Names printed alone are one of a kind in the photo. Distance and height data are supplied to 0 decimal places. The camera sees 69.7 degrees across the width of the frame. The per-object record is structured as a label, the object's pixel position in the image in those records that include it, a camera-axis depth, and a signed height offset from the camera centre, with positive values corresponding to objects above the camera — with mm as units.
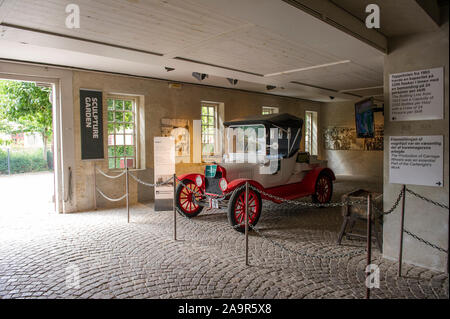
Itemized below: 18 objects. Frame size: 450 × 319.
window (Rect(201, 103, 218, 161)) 9586 +597
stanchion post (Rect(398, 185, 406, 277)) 3615 -980
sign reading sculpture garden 6992 +565
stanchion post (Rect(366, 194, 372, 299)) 2914 -845
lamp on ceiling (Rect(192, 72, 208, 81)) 7086 +1614
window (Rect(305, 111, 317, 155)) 13602 +646
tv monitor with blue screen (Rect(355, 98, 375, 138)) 4562 +400
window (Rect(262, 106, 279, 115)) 11453 +1368
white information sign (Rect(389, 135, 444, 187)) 3572 -161
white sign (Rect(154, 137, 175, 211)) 6930 -427
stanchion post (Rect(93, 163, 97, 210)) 7219 -844
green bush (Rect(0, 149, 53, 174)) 12852 -444
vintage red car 5551 -484
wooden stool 4359 -914
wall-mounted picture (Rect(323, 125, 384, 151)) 12438 +255
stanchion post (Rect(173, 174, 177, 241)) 4930 -1308
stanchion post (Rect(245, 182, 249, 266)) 3987 -1012
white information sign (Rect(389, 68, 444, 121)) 3531 +585
